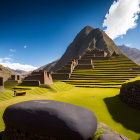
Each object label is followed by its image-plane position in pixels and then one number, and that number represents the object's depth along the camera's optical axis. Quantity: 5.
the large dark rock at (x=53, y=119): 3.30
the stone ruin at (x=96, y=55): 51.65
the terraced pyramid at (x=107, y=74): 26.60
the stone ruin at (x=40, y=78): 24.34
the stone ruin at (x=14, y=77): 34.03
